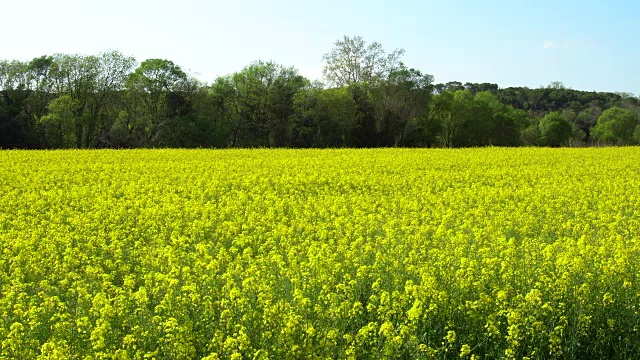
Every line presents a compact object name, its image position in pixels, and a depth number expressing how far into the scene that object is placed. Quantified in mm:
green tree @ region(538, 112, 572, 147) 86250
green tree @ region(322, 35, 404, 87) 68750
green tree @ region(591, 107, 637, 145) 96625
